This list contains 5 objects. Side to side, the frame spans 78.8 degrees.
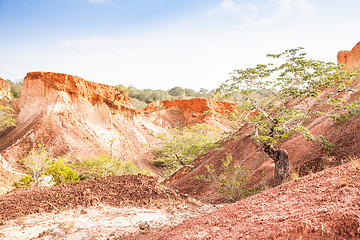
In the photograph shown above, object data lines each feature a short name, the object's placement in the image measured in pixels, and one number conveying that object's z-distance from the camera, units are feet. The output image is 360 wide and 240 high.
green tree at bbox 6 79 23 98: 99.91
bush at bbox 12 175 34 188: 29.84
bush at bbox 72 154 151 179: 39.59
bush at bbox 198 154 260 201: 19.75
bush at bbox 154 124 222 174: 47.62
